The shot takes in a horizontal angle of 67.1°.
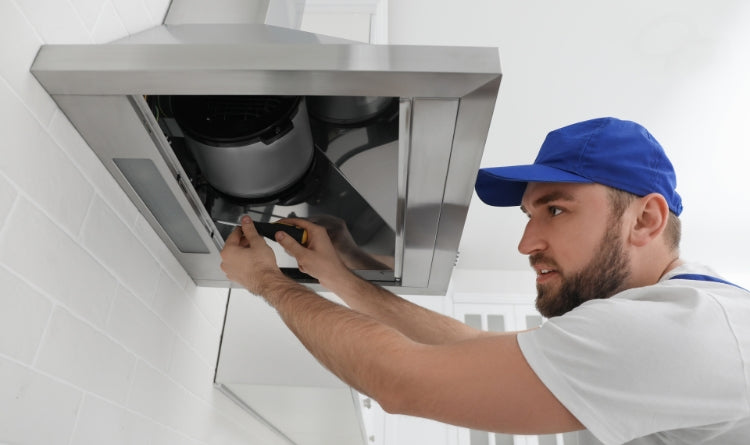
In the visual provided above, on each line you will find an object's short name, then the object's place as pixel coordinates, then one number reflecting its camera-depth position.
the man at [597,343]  0.66
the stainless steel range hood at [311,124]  0.68
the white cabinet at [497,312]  3.95
